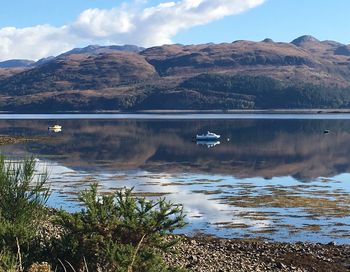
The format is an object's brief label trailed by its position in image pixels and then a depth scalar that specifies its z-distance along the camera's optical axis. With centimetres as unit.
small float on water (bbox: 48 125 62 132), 14976
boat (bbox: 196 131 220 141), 11412
